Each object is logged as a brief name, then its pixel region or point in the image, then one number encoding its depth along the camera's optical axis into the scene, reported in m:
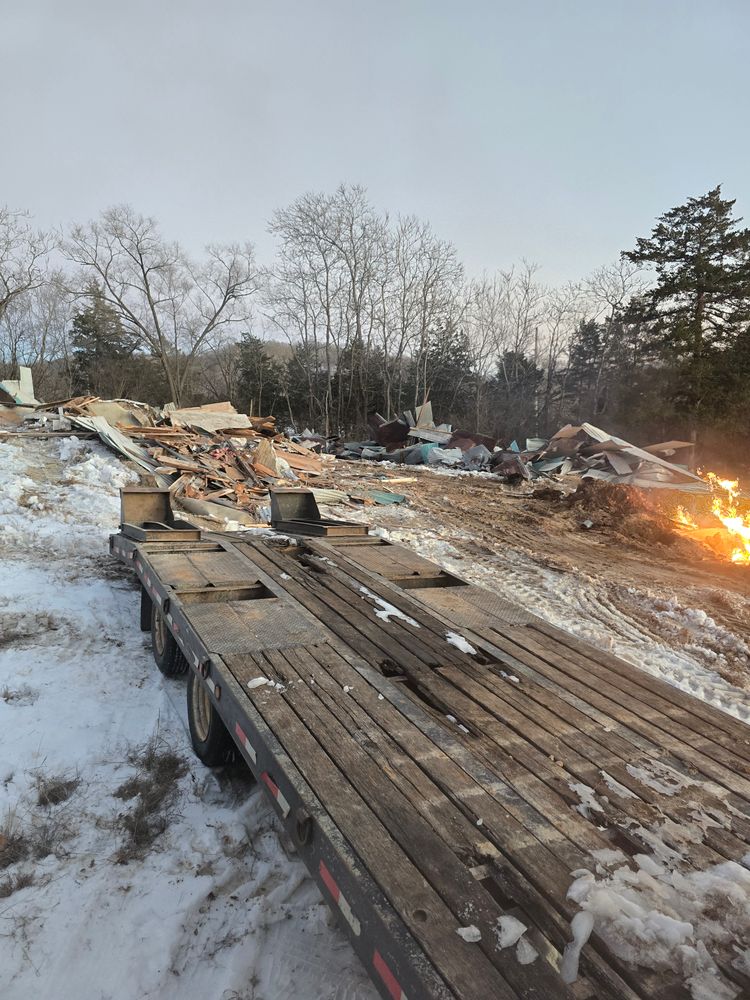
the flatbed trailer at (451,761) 1.59
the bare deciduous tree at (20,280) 32.94
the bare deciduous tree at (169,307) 34.06
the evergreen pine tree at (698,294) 25.39
